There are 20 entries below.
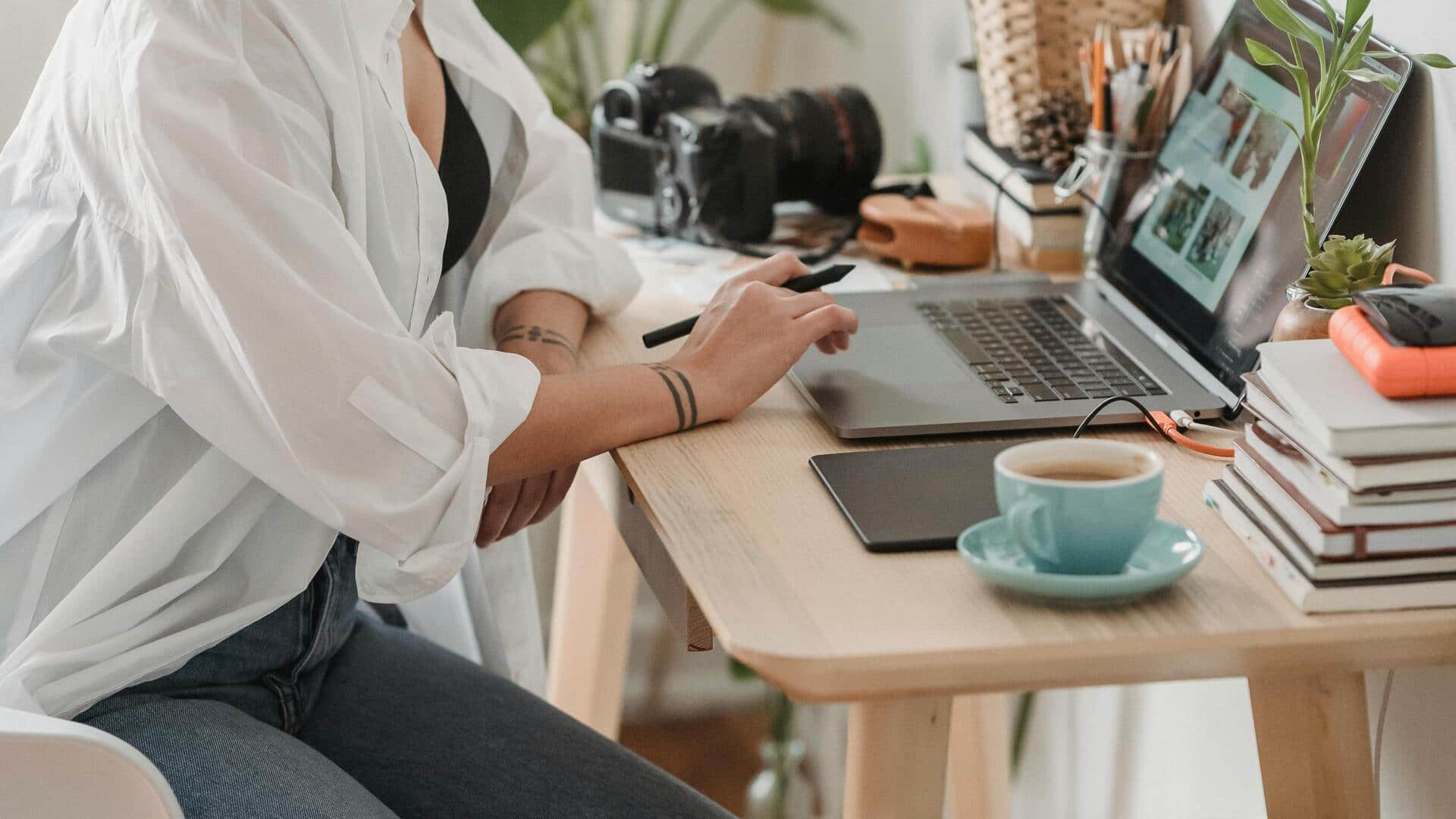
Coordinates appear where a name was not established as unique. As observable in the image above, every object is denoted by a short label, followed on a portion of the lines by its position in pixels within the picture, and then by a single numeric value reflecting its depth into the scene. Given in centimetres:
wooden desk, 195
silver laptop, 234
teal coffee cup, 196
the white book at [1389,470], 197
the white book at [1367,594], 198
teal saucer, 197
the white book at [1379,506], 197
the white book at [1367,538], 198
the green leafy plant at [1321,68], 223
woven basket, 291
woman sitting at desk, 217
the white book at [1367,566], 198
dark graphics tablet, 209
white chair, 205
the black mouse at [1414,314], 200
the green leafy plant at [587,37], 385
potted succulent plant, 218
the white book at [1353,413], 197
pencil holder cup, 274
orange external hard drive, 199
